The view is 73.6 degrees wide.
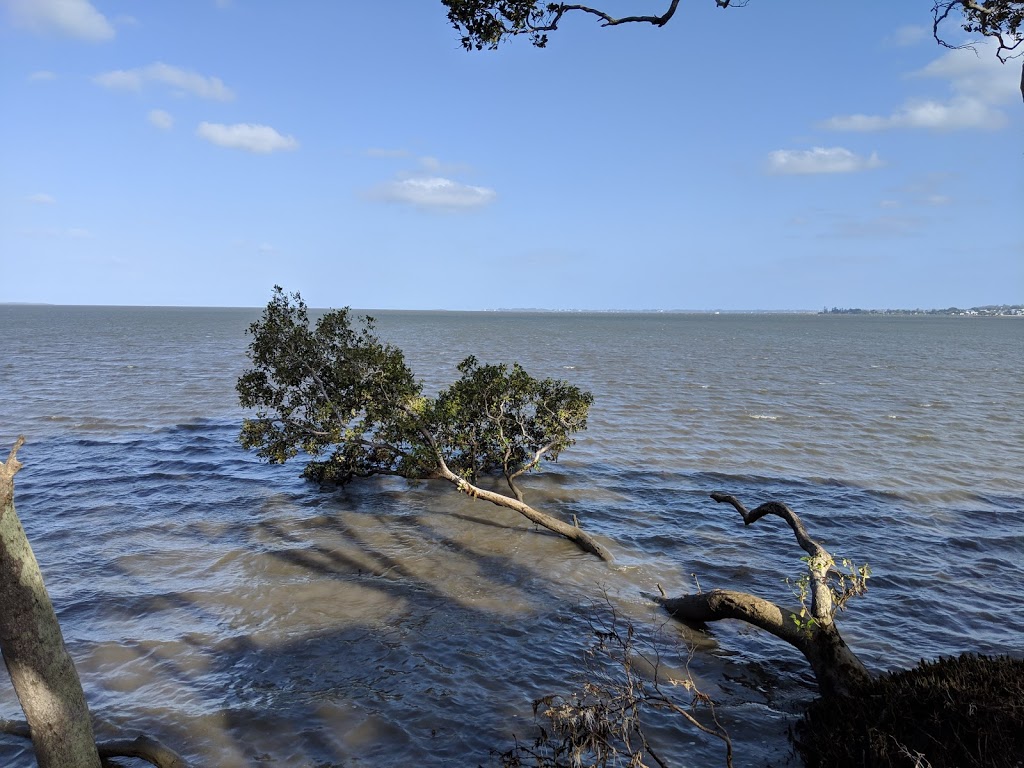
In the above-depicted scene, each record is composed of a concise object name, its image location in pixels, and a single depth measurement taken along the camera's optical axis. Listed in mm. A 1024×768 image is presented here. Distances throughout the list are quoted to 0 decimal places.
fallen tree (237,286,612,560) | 20661
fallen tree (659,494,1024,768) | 7793
